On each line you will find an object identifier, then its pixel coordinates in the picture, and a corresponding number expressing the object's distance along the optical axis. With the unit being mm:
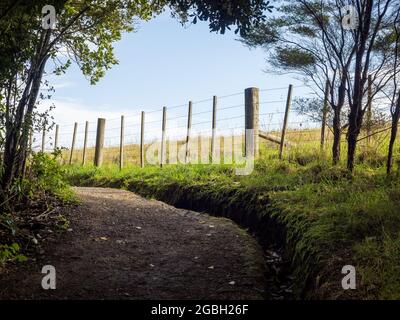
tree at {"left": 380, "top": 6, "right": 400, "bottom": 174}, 6516
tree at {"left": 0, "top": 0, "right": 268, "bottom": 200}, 5504
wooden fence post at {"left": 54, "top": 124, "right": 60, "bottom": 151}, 19039
